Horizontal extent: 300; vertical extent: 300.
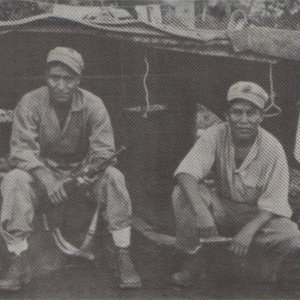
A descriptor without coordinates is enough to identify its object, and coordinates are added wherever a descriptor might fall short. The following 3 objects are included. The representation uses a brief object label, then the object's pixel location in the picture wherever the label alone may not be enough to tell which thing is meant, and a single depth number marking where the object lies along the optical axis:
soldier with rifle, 3.67
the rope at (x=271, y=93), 4.64
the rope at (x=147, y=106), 4.92
